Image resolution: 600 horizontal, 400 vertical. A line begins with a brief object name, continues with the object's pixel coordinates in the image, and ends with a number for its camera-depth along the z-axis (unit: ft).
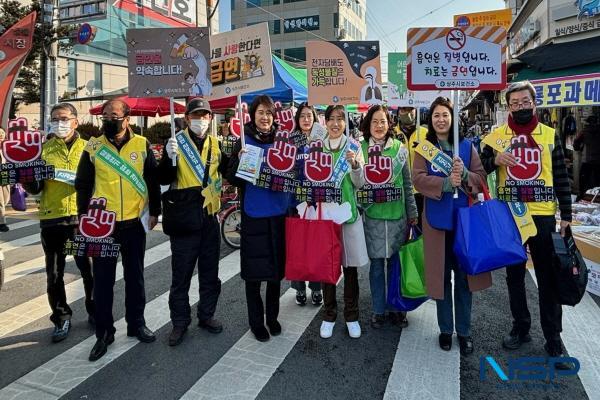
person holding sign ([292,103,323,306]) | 14.88
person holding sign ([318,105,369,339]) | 12.11
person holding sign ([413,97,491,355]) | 11.02
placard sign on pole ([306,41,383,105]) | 13.24
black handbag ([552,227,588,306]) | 10.40
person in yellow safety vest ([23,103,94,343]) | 12.14
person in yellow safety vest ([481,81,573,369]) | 10.87
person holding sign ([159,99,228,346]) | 11.71
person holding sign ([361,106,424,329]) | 12.32
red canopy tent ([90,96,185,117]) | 40.67
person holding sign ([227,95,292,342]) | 11.96
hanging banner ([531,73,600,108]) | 22.11
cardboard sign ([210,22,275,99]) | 13.52
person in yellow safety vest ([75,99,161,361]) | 11.25
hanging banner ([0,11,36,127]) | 12.32
